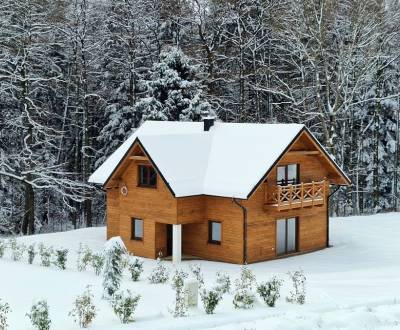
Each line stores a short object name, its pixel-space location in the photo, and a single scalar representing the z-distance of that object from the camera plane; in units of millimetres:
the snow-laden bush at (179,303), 14953
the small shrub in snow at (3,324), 13703
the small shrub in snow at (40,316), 13328
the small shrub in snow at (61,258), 23625
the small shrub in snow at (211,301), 15109
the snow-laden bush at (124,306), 14305
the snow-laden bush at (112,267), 16859
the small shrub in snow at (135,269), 21312
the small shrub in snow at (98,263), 22312
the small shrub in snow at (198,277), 18938
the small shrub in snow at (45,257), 24250
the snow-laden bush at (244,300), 15773
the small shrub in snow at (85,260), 23484
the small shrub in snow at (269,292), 16172
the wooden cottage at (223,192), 27969
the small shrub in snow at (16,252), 25969
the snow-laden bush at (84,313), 13961
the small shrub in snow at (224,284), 17819
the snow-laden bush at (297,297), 16562
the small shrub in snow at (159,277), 20844
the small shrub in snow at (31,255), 25062
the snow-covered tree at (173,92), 41812
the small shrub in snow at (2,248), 26194
